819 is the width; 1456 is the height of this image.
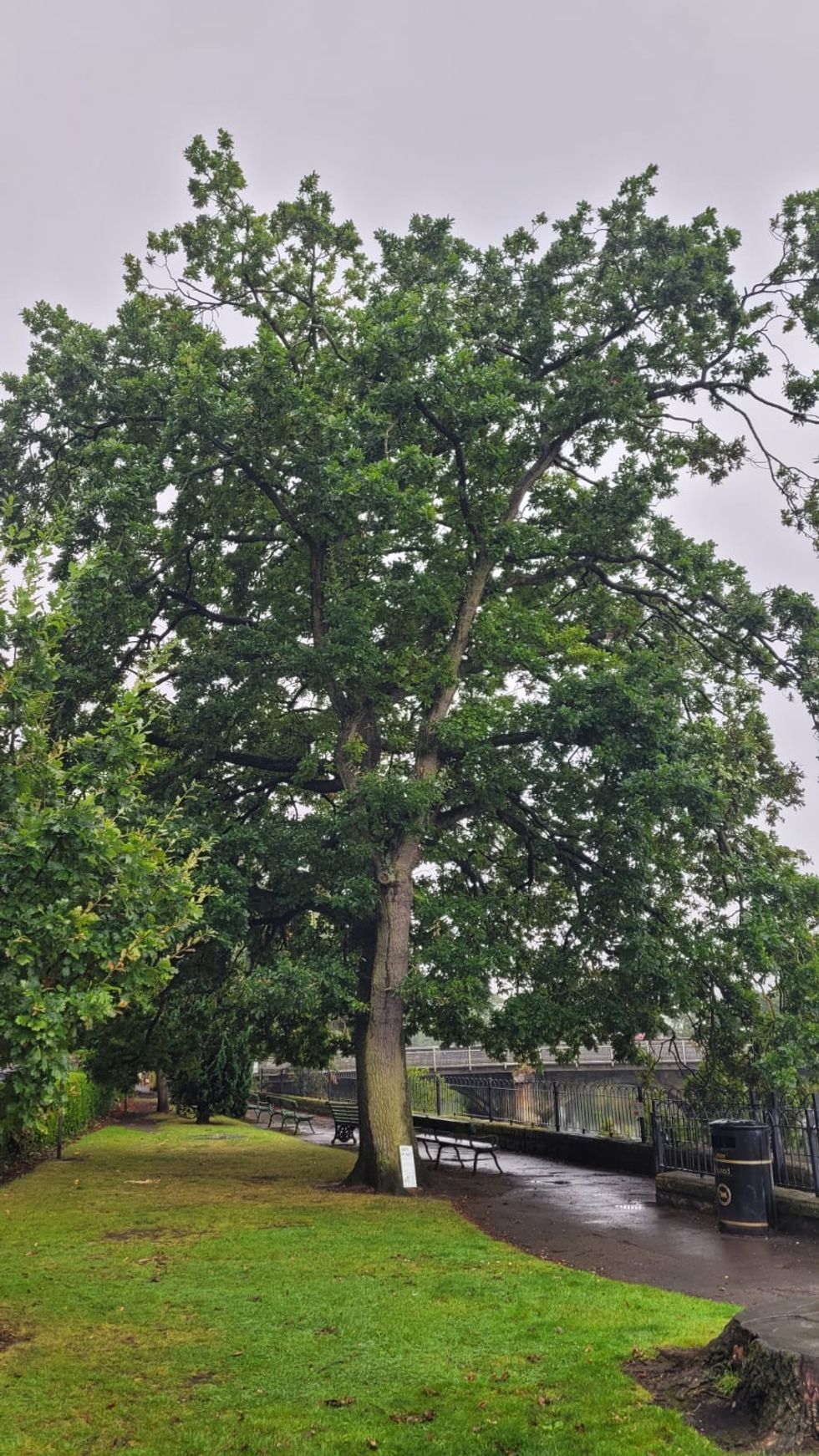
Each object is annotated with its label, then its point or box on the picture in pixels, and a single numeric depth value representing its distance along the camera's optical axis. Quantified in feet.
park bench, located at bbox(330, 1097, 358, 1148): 69.05
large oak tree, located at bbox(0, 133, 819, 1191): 46.88
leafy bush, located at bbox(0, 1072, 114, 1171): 54.54
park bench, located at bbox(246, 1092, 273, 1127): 104.58
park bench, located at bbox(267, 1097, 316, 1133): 88.07
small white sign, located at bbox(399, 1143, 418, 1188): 45.70
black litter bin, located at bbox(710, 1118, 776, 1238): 36.17
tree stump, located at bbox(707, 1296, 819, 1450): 15.89
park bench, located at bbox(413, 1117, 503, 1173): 55.26
